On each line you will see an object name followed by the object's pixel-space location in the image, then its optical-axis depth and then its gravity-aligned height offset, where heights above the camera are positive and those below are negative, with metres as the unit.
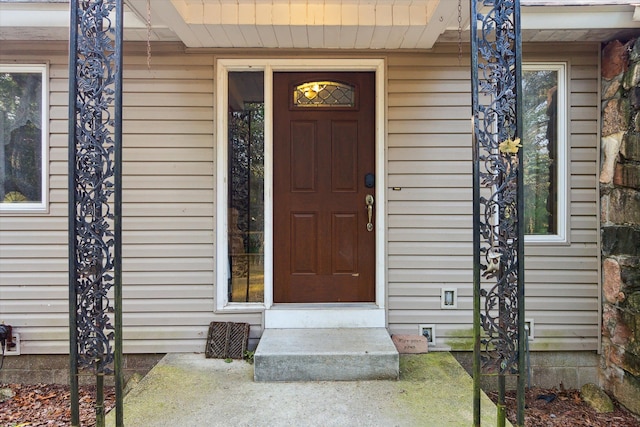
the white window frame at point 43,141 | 3.07 +0.53
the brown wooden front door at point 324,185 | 3.20 +0.21
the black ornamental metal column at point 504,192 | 1.91 +0.10
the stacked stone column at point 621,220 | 2.82 -0.05
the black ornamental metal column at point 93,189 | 1.90 +0.10
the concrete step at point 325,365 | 2.56 -0.99
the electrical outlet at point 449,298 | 3.15 -0.68
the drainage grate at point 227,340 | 2.99 -0.99
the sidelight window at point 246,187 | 3.19 +0.19
